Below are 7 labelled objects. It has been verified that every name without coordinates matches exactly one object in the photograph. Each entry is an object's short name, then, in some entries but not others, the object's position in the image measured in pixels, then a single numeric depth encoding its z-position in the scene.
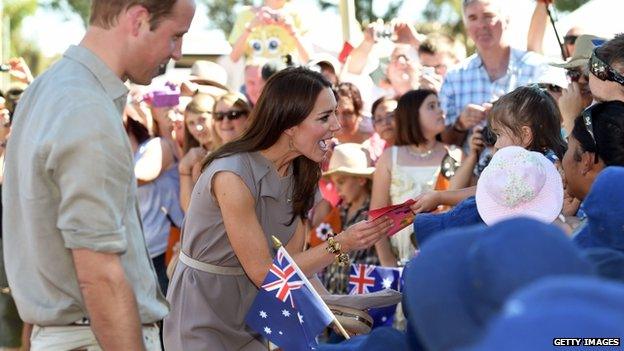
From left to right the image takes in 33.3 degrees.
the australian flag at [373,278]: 5.97
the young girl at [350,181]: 7.52
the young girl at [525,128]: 4.48
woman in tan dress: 4.45
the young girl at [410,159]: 6.96
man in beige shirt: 2.94
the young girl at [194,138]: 7.78
